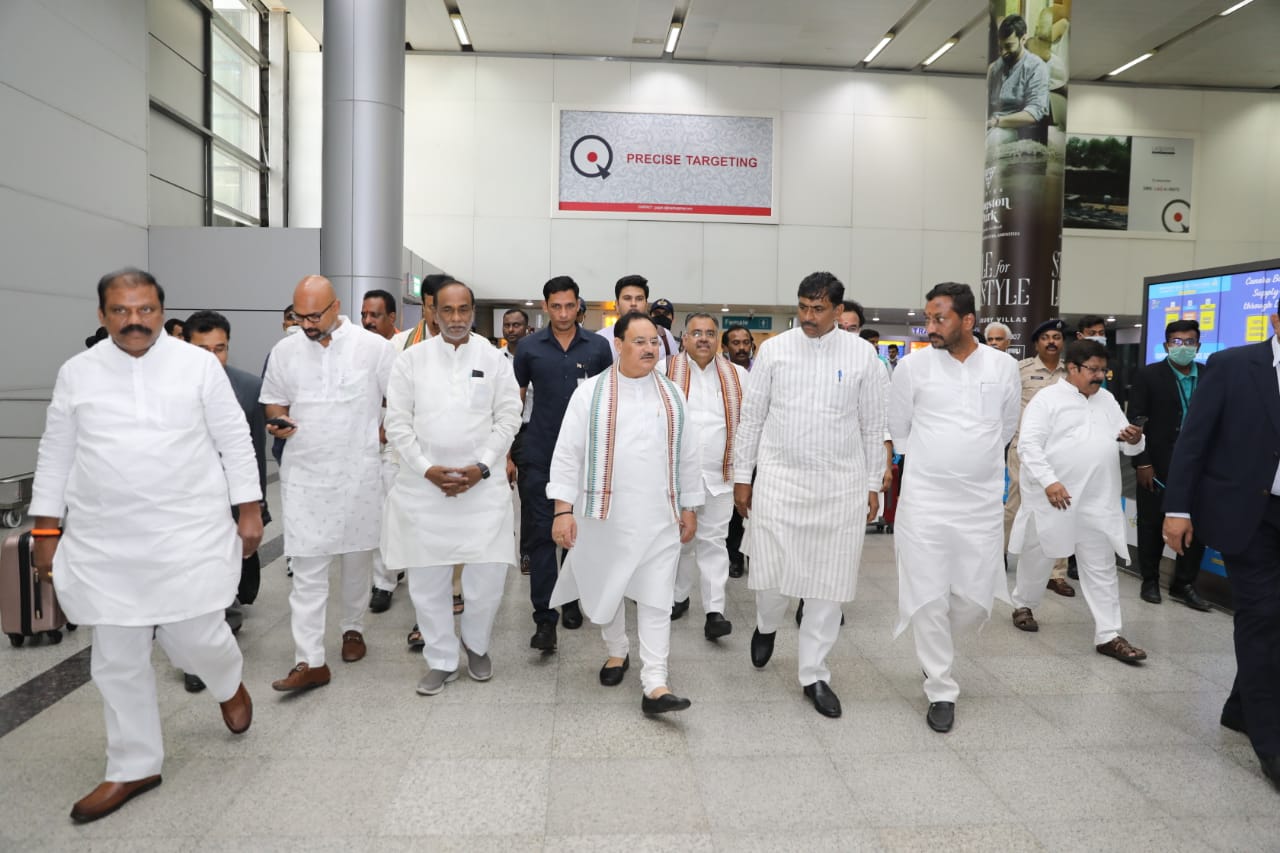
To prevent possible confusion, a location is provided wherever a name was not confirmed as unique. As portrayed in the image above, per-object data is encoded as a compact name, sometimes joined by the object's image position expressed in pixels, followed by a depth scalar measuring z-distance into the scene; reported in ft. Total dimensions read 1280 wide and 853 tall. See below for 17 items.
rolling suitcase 13.67
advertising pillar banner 29.78
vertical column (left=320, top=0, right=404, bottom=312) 32.40
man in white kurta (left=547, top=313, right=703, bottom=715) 11.92
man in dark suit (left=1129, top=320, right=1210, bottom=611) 17.75
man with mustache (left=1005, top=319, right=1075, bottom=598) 19.03
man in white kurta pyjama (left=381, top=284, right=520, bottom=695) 12.58
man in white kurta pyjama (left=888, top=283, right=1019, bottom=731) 11.88
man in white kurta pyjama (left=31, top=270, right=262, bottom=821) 9.04
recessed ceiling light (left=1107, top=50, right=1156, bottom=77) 48.03
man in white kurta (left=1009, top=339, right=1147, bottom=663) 14.65
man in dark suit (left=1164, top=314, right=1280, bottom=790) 10.06
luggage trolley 22.24
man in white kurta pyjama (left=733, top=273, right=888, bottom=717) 12.36
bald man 12.61
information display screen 17.81
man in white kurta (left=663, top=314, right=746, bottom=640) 15.90
